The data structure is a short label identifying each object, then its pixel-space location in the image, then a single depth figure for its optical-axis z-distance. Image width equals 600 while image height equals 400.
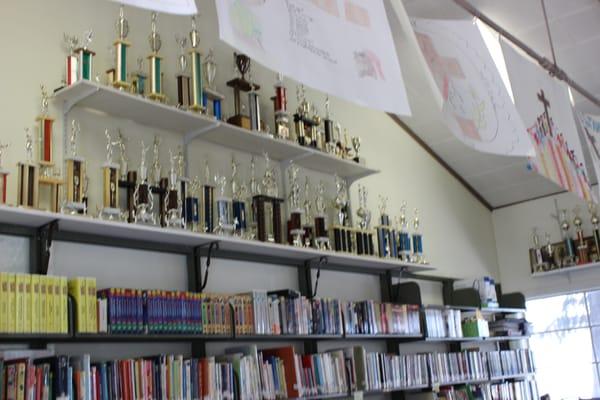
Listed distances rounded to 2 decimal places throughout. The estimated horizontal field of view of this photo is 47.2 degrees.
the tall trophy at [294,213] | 4.35
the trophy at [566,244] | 6.47
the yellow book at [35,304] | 2.75
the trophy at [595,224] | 6.34
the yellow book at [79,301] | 2.89
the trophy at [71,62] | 3.36
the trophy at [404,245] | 5.16
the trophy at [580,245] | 6.42
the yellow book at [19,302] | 2.70
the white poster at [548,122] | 3.60
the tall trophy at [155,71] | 3.63
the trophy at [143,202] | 3.47
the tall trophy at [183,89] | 3.82
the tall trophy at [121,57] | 3.47
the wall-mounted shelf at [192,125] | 3.37
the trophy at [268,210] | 4.13
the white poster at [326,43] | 1.79
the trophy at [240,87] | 4.12
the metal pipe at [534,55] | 3.39
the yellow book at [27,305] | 2.72
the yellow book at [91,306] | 2.93
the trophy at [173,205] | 3.60
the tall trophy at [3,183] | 2.92
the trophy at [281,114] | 4.43
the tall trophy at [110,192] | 3.31
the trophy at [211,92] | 3.99
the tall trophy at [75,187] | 3.16
